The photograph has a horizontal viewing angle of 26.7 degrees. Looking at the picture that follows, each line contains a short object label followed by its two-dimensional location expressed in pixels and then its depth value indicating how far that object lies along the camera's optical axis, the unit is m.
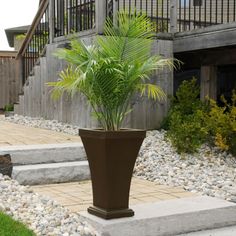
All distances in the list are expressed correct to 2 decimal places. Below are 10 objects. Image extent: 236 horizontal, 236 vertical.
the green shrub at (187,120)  6.45
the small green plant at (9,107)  13.12
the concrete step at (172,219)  3.73
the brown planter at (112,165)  3.62
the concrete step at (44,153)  5.55
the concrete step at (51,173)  5.20
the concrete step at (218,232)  4.08
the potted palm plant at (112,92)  3.63
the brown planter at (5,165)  5.19
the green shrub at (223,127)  6.50
